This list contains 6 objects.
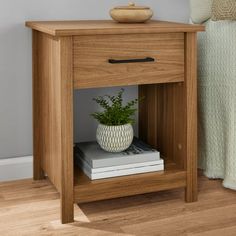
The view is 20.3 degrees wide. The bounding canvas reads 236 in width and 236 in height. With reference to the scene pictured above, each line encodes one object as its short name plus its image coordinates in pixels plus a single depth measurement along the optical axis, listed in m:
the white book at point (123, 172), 2.12
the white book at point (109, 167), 2.12
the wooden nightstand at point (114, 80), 2.01
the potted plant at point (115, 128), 2.19
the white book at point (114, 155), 2.14
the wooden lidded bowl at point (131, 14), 2.19
